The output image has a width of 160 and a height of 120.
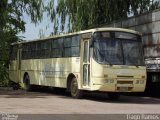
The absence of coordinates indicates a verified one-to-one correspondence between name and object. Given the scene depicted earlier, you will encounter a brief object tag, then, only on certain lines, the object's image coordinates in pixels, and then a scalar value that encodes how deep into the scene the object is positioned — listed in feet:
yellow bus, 45.54
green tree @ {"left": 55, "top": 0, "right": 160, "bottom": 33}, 78.69
